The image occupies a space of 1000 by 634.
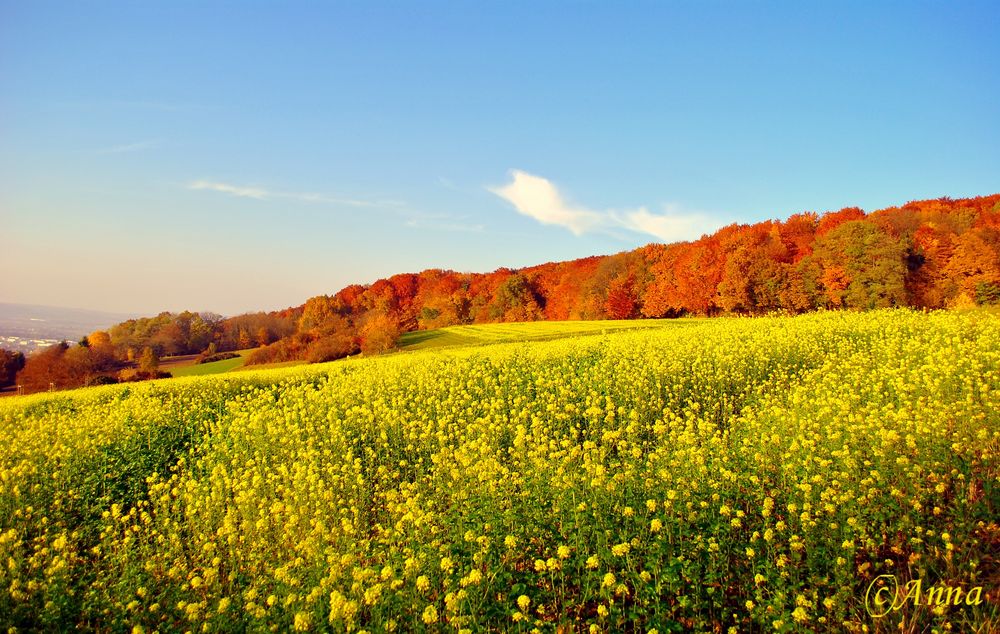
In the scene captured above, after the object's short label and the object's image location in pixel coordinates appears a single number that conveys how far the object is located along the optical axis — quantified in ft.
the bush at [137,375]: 122.83
